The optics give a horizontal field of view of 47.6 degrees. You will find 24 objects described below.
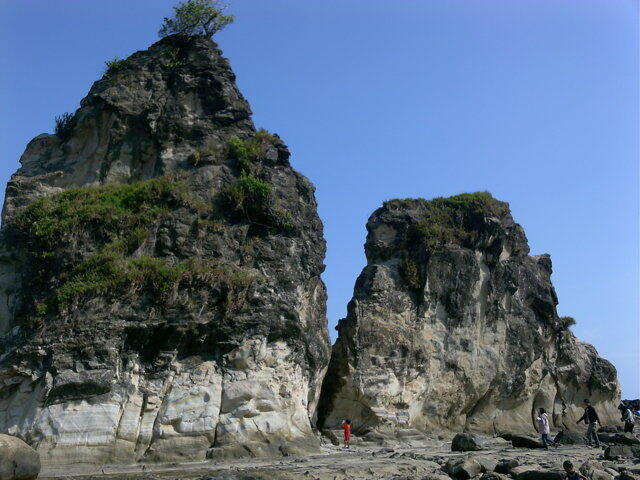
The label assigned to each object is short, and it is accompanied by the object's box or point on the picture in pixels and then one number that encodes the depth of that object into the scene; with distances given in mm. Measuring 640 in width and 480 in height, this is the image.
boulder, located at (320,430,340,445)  24438
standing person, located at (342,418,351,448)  23750
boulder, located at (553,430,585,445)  24609
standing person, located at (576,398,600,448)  23694
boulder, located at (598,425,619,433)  31419
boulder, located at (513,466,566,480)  15206
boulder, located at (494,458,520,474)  17094
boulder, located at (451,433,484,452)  22391
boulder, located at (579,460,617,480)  16062
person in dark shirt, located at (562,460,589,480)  13023
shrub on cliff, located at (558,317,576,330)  36438
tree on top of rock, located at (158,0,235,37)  29297
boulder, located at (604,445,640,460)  20172
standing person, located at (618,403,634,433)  26656
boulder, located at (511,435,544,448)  23281
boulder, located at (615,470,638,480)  15726
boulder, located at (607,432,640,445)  22969
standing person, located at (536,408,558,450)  22969
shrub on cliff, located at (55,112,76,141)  26516
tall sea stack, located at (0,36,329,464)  18609
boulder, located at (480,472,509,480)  15890
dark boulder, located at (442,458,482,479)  16578
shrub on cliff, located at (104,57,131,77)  27734
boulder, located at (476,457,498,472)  17222
